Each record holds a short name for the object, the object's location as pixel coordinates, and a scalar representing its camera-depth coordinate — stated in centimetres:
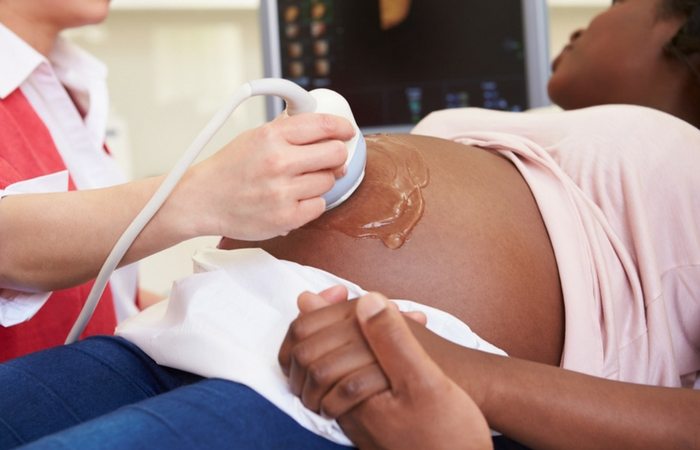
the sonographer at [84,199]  68
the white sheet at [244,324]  64
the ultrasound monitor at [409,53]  177
